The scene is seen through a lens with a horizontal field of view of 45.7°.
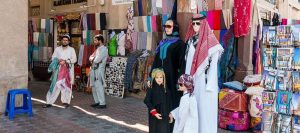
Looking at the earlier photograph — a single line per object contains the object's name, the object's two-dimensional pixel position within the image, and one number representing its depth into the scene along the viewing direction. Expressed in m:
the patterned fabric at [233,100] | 6.20
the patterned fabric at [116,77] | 9.53
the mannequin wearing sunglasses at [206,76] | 4.36
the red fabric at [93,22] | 10.44
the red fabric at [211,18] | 7.78
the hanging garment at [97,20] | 10.32
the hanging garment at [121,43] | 9.77
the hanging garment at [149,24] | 9.04
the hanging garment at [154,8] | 9.04
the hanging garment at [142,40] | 9.17
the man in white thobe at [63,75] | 7.79
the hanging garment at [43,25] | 12.14
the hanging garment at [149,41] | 9.02
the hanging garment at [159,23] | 8.83
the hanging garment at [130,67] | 9.16
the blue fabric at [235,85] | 6.46
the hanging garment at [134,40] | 9.39
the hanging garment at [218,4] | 7.83
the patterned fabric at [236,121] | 6.14
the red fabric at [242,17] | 7.20
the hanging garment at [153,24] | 8.94
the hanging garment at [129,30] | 9.55
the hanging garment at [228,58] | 7.48
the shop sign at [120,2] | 9.81
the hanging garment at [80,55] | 10.70
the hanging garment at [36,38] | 12.30
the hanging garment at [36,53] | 12.41
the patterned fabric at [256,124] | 6.04
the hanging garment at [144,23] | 9.10
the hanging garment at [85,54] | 10.61
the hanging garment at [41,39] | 12.26
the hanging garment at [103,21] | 10.28
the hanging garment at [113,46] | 9.93
